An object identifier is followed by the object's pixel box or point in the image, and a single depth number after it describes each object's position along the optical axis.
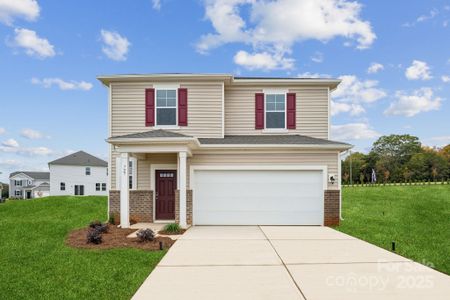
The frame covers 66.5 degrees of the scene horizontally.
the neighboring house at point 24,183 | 60.69
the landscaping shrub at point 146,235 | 9.44
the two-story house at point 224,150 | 13.11
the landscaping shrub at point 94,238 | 9.48
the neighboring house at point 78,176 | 43.81
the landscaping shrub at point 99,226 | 10.51
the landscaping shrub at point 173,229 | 11.24
